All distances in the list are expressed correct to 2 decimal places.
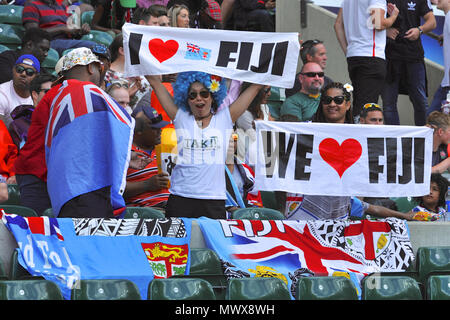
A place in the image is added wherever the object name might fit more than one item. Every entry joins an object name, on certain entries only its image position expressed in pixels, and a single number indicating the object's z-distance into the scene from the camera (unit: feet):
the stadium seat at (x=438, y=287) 38.99
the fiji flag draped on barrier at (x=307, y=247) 42.68
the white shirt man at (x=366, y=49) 59.11
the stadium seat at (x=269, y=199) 54.54
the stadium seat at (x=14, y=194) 47.34
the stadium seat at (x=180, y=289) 34.78
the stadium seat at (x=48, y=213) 41.86
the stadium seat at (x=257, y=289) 36.11
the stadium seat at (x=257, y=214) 46.59
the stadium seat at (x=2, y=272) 36.46
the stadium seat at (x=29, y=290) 32.14
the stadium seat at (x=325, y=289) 37.42
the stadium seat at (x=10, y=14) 70.74
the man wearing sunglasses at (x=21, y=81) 54.85
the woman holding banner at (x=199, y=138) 43.34
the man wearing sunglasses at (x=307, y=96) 59.16
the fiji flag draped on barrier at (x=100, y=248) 38.19
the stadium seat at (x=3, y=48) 63.26
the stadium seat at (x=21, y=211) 41.16
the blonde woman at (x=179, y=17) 60.59
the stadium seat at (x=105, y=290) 34.14
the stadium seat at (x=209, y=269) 40.65
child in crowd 51.88
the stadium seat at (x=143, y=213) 44.21
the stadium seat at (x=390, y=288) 38.22
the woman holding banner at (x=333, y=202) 47.98
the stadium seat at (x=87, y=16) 72.59
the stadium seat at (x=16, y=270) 37.65
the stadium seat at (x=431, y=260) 45.09
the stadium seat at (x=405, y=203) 55.16
